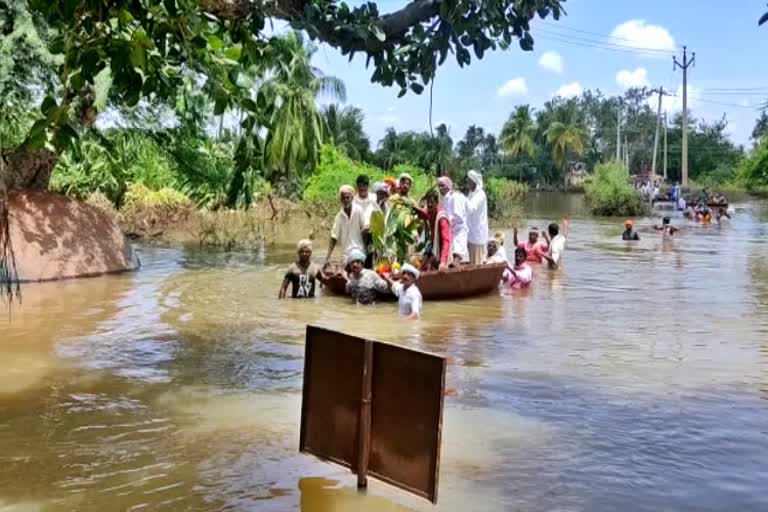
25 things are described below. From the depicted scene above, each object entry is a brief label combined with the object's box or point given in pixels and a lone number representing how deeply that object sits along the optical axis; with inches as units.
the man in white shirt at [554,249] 738.2
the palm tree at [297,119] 1066.7
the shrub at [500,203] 1381.6
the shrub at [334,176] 1163.3
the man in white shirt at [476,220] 542.0
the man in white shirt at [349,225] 502.3
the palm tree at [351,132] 2214.6
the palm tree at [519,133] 3225.9
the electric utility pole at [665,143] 2778.1
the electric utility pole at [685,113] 2080.5
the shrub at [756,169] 2214.6
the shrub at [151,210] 966.4
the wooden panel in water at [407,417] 177.5
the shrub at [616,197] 1740.9
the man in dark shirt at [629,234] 1067.3
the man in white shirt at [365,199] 502.0
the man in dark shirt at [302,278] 525.3
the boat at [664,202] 1949.1
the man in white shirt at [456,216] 522.9
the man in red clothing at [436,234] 517.0
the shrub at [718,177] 3019.2
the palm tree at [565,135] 3122.5
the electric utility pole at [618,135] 3157.0
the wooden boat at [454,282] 511.8
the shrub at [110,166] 709.9
